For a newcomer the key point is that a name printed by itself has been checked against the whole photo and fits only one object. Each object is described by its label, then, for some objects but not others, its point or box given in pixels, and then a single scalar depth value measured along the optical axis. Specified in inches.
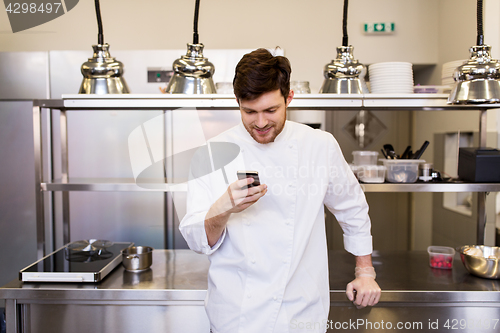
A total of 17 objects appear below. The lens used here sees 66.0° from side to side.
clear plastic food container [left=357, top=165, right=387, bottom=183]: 66.8
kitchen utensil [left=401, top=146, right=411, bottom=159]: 71.5
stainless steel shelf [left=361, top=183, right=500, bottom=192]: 64.1
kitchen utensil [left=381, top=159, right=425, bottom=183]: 67.1
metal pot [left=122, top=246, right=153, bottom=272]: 70.1
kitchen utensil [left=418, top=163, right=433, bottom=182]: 69.0
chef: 45.1
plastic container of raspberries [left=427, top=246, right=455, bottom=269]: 72.4
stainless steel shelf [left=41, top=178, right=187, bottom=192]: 64.7
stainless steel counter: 61.4
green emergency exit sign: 124.3
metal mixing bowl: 64.9
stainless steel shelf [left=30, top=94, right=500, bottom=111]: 64.5
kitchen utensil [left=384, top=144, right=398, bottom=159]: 71.0
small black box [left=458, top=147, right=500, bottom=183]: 66.4
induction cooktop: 63.6
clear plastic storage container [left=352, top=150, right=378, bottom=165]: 69.8
